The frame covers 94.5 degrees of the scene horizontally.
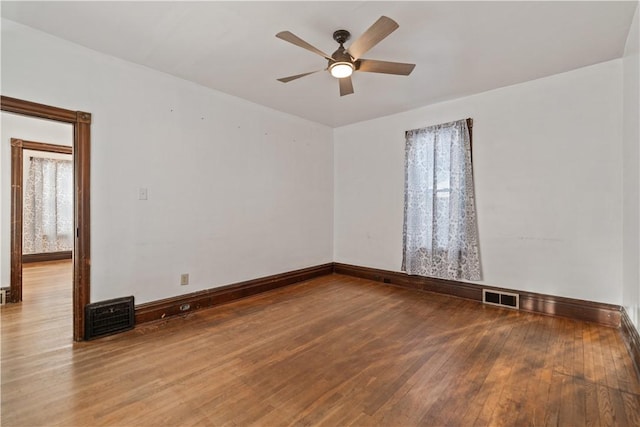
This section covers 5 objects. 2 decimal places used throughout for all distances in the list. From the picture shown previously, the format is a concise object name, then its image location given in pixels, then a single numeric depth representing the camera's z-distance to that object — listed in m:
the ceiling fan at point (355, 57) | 2.10
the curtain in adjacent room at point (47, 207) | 6.29
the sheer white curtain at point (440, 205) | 3.95
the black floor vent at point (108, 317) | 2.75
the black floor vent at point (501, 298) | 3.62
